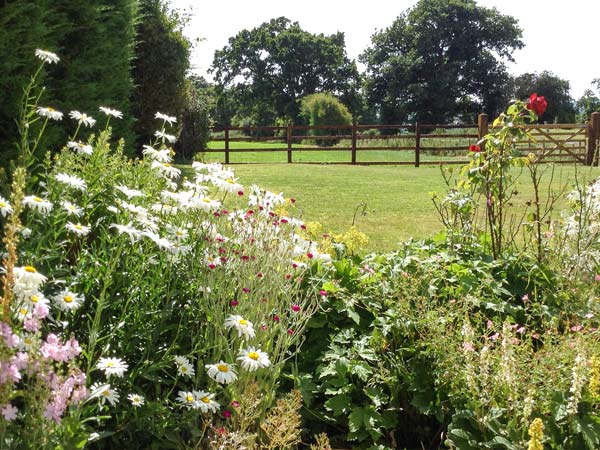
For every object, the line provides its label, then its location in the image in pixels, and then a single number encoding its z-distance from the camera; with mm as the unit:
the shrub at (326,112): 34500
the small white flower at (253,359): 2129
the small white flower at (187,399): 2137
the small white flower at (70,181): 2307
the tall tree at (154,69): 11109
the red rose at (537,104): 4023
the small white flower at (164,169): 2796
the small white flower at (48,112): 2658
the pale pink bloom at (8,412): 1403
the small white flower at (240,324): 2193
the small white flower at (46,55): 2744
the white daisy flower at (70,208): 2248
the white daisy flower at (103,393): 1724
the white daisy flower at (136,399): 2018
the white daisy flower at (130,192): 2398
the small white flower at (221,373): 2130
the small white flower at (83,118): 2906
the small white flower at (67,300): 1976
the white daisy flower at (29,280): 1530
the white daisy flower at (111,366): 1816
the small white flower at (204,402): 2119
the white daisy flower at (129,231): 2025
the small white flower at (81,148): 2658
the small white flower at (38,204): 2012
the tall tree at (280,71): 55000
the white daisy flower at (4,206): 1855
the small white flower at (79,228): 2143
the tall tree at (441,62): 47812
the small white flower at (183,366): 2227
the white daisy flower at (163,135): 3096
